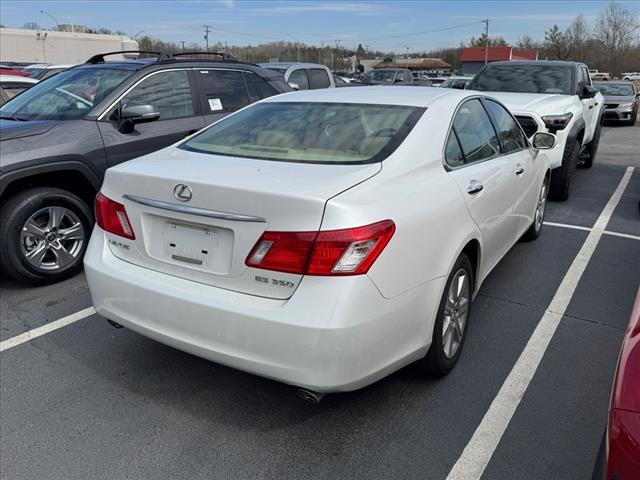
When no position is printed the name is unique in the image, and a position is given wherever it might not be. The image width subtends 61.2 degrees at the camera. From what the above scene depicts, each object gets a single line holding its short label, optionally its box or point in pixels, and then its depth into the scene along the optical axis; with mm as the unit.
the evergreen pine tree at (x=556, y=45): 74169
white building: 55756
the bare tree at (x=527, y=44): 97625
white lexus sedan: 2242
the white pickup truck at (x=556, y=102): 6801
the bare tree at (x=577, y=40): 73062
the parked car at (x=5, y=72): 11030
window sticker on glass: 5629
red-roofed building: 74000
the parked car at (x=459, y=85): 10066
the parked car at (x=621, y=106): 18391
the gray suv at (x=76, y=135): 4230
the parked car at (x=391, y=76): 23328
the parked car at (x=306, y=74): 11062
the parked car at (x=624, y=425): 1507
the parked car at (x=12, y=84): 8414
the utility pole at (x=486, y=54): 71250
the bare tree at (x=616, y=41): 68875
